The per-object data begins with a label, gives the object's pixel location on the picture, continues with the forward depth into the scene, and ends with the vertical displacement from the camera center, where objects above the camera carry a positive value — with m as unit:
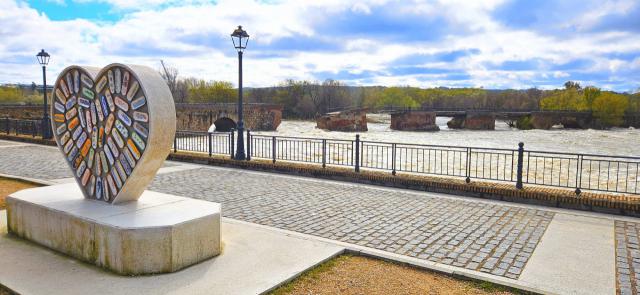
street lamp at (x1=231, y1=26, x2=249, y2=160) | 15.18 +1.07
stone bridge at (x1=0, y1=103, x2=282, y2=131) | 40.31 -0.37
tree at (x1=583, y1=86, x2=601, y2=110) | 83.75 +3.66
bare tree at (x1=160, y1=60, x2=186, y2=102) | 76.25 +4.24
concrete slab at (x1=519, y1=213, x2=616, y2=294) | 5.46 -1.93
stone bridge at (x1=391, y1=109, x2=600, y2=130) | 66.38 -0.51
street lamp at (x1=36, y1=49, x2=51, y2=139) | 22.31 +0.54
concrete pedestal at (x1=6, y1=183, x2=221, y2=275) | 5.51 -1.48
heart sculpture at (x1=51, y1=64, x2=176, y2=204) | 5.93 -0.22
